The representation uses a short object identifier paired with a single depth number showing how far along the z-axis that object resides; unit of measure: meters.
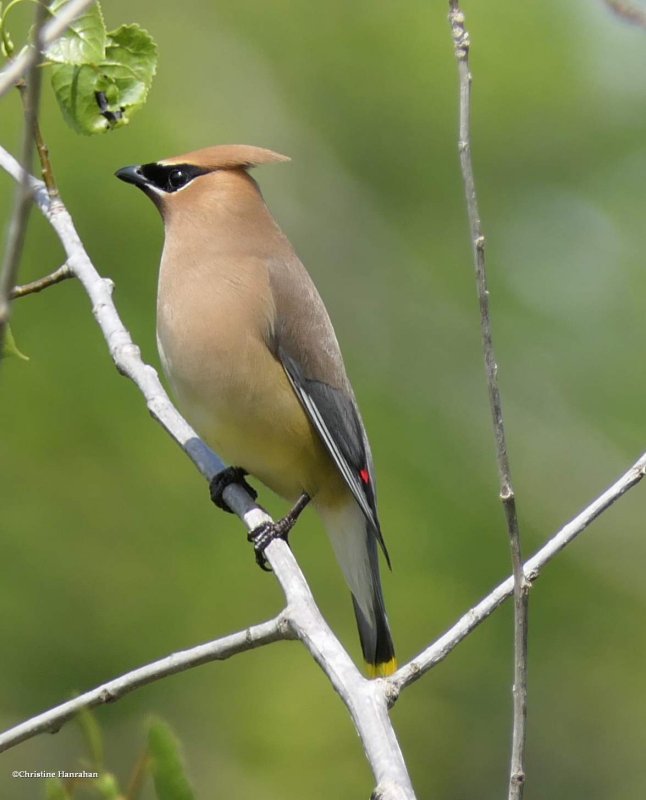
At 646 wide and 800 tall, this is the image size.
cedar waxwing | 8.42
